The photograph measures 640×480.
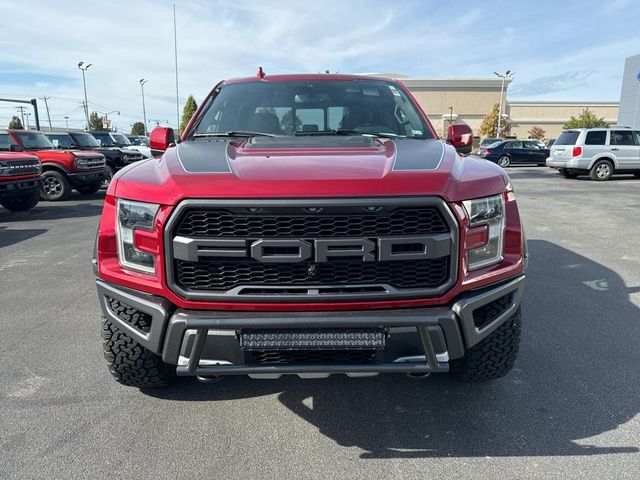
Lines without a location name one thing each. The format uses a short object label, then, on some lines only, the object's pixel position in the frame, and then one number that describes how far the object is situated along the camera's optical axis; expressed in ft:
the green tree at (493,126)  204.54
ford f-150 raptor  6.95
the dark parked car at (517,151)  82.69
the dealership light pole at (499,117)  181.42
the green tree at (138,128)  312.81
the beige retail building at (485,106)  231.50
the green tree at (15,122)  240.28
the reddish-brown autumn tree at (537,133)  213.46
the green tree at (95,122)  232.08
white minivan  54.19
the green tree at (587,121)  180.53
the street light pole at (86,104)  164.80
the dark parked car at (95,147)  46.24
